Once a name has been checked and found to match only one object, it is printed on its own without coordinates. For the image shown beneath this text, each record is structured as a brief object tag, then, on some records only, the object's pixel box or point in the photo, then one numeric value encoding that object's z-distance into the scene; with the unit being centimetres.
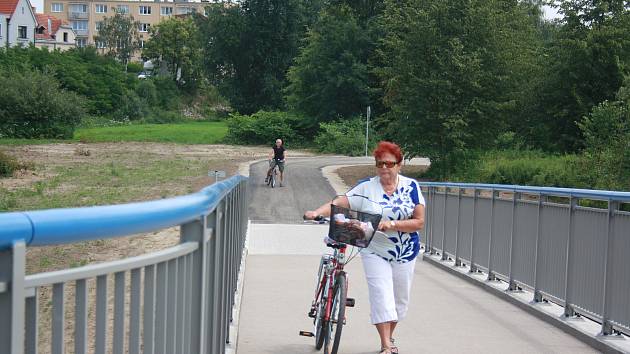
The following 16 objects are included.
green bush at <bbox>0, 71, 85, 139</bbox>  6862
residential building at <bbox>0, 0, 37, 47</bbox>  10619
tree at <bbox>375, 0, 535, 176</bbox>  3981
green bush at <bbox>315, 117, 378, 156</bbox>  6341
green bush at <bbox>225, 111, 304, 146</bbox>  7094
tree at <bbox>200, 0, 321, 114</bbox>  8769
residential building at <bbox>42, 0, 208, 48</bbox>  16012
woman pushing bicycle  722
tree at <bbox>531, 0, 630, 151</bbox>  4178
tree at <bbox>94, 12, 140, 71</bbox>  12950
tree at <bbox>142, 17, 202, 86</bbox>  11262
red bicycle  705
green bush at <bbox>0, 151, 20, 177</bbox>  4031
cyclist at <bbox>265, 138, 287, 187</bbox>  3494
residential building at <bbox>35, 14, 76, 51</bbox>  13400
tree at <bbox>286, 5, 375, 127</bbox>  6644
